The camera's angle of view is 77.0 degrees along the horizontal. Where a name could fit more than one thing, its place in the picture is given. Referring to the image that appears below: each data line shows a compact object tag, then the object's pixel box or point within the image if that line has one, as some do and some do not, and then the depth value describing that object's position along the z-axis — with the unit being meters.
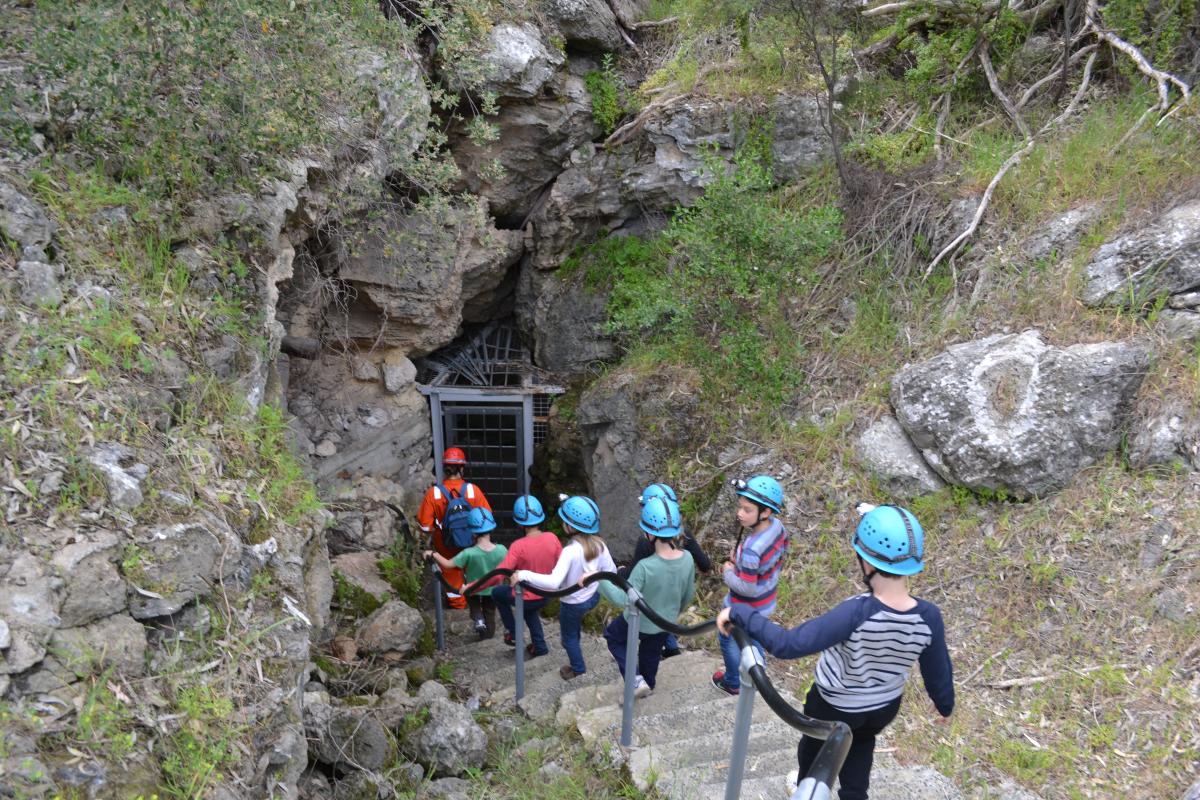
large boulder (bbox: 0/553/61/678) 2.61
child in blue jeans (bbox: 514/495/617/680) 4.54
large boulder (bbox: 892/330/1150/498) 5.02
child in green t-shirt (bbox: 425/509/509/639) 5.88
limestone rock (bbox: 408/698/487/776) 4.06
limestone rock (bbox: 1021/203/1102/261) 5.78
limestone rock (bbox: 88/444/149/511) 3.22
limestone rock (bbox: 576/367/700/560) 7.13
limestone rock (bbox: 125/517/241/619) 3.03
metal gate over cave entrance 9.49
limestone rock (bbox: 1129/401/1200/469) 4.70
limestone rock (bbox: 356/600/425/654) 5.43
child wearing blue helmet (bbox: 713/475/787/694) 4.01
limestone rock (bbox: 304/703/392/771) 3.87
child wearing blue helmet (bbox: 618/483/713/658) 4.31
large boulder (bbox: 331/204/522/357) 7.23
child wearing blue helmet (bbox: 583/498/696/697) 4.11
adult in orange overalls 6.51
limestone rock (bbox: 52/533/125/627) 2.83
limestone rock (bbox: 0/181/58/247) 3.83
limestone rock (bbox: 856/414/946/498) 5.54
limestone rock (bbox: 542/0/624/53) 8.47
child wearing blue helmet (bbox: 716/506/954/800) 2.66
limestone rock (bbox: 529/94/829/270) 7.82
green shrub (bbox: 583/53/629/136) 8.76
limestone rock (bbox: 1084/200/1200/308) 5.16
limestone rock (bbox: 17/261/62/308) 3.70
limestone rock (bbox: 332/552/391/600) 6.38
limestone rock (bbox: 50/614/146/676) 2.72
